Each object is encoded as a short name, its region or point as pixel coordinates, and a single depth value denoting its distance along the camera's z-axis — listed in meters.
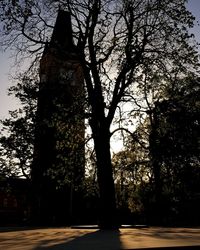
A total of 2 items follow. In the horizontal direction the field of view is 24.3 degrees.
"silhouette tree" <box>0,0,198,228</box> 24.11
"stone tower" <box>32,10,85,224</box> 25.55
